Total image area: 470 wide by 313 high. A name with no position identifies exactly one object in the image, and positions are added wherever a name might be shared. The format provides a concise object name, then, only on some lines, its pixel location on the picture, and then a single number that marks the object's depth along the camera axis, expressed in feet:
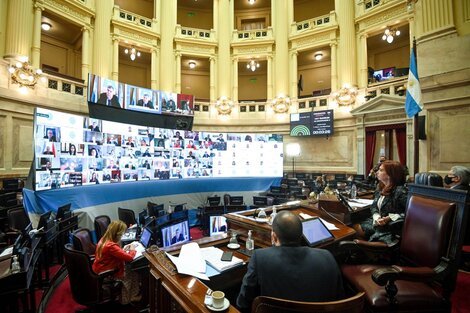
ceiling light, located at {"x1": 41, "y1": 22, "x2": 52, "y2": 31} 35.18
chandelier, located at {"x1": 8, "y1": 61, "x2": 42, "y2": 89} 25.02
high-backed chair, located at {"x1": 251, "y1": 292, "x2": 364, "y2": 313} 3.04
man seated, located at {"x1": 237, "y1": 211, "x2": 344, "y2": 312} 3.87
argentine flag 16.74
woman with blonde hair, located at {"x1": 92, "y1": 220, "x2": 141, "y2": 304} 8.61
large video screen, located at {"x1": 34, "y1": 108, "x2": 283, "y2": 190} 16.14
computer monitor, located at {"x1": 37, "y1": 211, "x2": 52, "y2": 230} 10.79
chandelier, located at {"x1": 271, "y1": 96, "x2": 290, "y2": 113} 39.04
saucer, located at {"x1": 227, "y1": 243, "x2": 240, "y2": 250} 7.17
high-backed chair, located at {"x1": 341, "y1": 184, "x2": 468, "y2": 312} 5.32
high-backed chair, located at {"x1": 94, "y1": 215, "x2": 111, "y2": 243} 12.62
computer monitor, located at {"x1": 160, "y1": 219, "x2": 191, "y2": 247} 11.32
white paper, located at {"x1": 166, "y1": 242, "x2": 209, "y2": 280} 5.32
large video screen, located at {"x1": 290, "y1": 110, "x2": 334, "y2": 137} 35.01
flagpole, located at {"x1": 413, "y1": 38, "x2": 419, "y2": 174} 17.16
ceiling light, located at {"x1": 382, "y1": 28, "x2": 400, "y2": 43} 28.90
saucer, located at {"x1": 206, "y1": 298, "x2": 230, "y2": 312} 3.91
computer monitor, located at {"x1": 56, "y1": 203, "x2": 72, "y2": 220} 13.56
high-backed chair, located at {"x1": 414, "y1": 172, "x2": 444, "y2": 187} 9.76
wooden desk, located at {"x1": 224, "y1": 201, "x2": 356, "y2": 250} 7.54
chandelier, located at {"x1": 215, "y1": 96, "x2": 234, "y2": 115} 40.37
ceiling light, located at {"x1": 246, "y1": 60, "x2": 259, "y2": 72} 41.13
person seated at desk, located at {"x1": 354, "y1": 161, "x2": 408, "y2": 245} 7.86
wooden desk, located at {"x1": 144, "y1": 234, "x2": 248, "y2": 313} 4.42
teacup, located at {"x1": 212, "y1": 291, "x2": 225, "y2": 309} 3.94
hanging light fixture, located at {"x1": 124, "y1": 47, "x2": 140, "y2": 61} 37.11
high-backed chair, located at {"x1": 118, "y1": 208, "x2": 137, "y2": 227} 15.62
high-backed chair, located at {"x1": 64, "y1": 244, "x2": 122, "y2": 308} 8.21
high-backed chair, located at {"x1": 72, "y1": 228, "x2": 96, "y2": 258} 9.50
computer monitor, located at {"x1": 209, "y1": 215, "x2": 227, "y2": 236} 16.89
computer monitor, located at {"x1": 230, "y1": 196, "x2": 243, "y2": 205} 22.91
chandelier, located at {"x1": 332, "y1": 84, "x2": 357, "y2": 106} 34.32
